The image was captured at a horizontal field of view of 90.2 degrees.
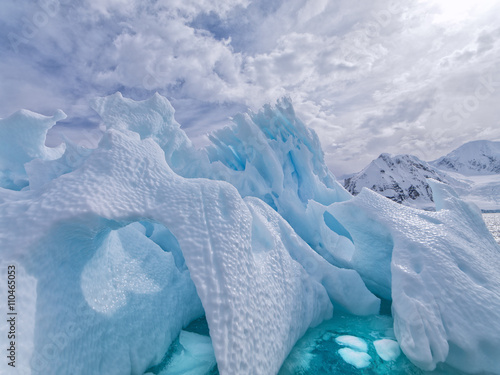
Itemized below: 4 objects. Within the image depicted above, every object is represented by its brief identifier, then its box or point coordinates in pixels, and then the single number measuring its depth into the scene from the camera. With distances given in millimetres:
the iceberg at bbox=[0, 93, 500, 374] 2670
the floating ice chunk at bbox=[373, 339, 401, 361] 3402
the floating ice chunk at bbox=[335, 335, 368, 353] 3602
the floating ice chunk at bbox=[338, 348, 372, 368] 3303
